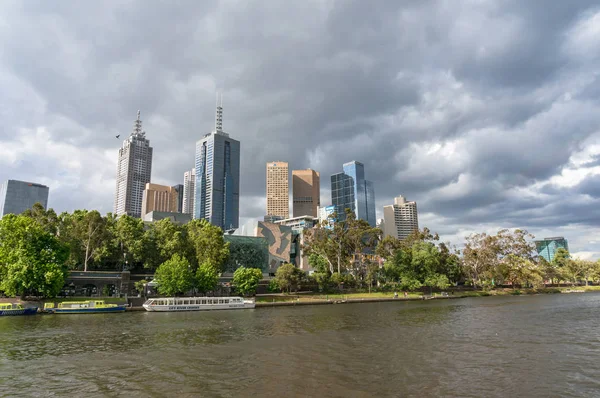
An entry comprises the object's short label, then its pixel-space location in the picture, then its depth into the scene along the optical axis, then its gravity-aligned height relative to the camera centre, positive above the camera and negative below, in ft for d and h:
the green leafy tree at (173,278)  298.41 +2.55
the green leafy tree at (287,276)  369.30 +2.77
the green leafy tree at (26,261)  239.71 +14.29
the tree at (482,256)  489.67 +25.34
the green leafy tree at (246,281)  339.57 -1.05
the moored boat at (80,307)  239.91 -15.56
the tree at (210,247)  349.61 +30.43
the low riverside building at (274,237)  522.06 +58.26
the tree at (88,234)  336.90 +42.76
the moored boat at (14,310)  222.07 -14.98
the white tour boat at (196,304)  265.75 -16.62
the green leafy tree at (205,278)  320.09 +2.01
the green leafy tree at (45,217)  326.71 +55.79
